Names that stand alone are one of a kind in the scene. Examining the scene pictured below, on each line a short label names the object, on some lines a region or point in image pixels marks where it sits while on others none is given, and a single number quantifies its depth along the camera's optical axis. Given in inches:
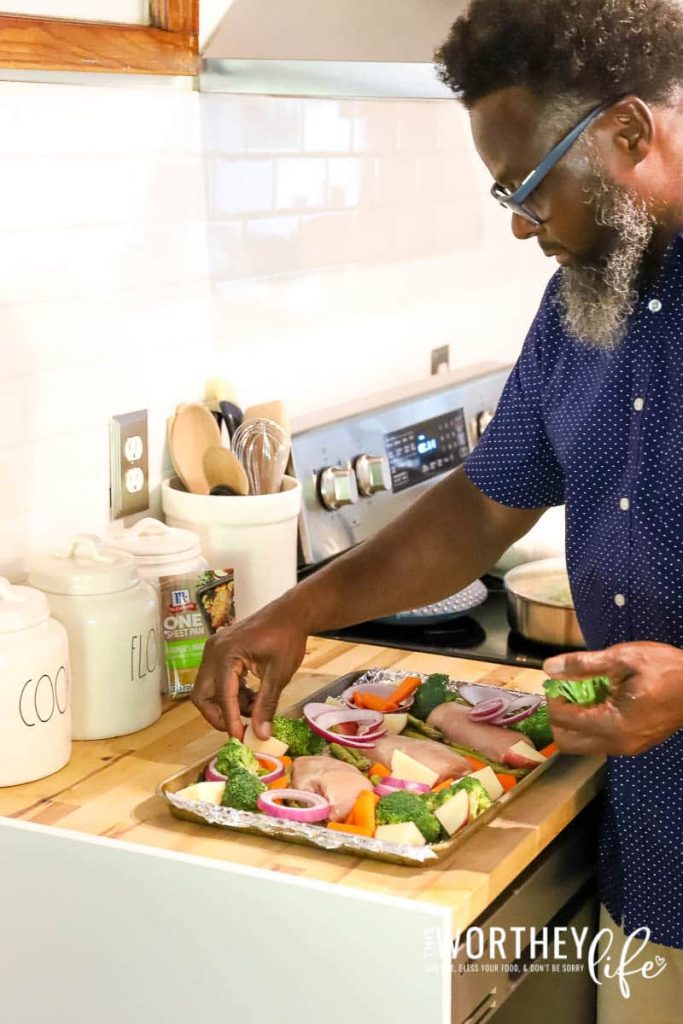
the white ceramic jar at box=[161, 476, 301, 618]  116.0
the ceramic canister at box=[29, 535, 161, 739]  106.1
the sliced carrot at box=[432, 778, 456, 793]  101.1
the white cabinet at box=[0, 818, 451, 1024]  94.3
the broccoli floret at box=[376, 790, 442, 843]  97.8
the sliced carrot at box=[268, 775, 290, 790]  101.2
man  96.4
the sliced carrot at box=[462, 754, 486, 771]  104.0
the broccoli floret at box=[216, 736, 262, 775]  101.4
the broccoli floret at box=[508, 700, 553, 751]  106.3
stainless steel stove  120.4
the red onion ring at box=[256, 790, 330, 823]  98.4
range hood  112.2
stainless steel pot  116.8
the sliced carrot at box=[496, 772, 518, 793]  102.5
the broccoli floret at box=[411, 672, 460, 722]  109.0
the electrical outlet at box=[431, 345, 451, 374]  147.7
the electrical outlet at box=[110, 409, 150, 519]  116.0
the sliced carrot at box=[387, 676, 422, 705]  109.4
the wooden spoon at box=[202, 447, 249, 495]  117.0
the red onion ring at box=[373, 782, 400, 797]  100.6
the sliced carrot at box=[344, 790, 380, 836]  98.3
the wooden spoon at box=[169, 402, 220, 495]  119.1
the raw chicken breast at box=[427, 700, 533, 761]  105.3
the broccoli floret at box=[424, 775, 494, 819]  98.7
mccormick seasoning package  111.2
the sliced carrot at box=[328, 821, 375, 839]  97.9
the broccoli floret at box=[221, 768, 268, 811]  99.3
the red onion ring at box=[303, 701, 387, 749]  105.2
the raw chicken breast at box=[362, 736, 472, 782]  102.5
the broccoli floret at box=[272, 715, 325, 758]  104.9
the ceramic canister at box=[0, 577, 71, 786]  101.4
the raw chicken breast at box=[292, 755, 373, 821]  99.2
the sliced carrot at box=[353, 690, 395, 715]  108.8
